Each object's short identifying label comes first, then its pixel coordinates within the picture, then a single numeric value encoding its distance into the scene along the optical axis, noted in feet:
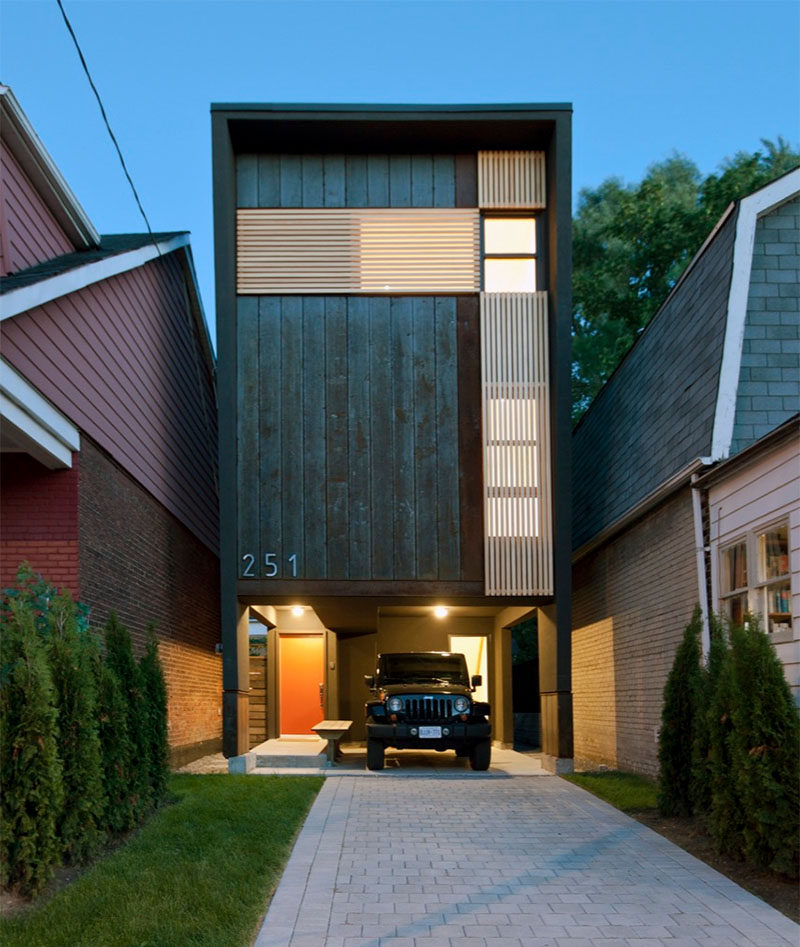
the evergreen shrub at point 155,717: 33.45
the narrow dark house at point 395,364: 50.29
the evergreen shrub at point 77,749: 24.98
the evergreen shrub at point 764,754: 23.95
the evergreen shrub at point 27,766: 22.45
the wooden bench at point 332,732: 51.31
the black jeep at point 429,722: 48.37
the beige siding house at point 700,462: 33.09
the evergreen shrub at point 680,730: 32.96
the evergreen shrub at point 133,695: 31.40
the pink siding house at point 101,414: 35.60
